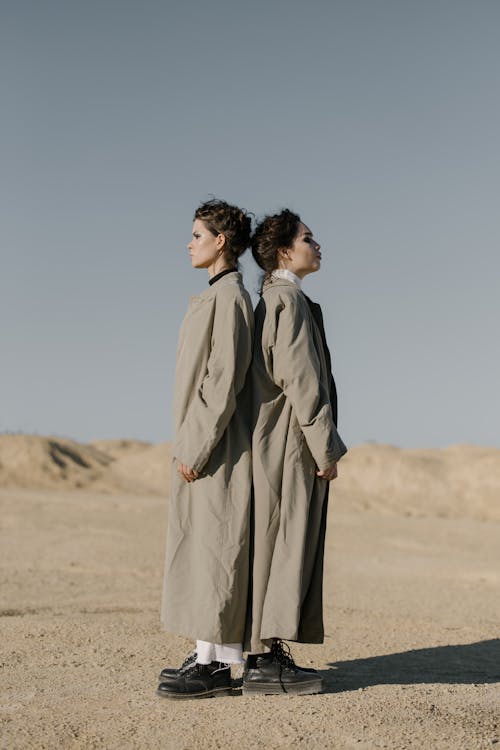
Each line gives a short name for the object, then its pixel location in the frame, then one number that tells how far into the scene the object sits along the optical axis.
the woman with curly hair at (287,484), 4.40
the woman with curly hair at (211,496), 4.40
